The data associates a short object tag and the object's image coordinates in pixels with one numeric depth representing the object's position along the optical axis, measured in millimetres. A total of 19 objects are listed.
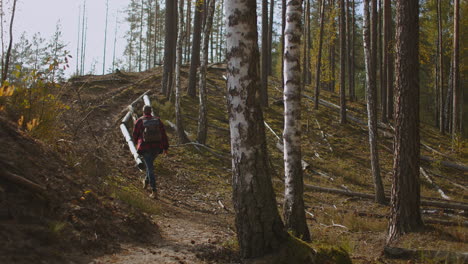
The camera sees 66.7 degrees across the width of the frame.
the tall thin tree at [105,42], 56000
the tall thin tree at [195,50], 17953
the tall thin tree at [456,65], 16902
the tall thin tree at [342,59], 18823
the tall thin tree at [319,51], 19500
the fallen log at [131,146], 9434
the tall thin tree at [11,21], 15730
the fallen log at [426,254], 4668
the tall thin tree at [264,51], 19141
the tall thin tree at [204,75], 13138
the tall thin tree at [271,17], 23236
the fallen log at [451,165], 14684
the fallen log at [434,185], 11219
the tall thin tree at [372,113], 9313
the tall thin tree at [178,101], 13547
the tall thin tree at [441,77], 21109
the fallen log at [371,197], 8805
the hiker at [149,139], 8016
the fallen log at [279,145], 13257
